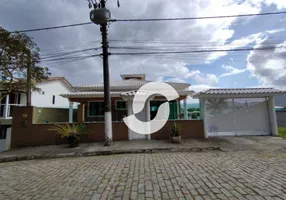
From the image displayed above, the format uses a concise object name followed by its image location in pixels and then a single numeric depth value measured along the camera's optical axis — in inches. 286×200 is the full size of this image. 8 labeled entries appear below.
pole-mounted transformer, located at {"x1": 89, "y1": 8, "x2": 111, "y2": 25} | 305.6
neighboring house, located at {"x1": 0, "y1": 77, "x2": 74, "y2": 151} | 455.2
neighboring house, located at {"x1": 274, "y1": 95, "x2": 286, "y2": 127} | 605.6
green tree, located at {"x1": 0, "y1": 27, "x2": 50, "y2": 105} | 333.1
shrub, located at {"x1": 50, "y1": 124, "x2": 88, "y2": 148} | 301.7
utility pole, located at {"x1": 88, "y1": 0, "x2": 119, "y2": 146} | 306.2
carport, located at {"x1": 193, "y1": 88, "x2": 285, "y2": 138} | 361.2
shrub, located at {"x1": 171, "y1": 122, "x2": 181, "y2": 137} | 315.0
